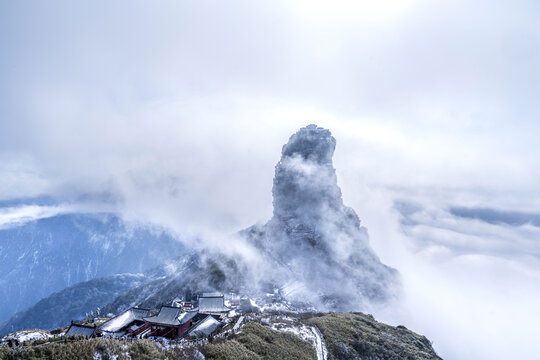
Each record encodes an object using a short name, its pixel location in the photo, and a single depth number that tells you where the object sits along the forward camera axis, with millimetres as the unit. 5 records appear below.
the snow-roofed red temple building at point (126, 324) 64631
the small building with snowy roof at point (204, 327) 64875
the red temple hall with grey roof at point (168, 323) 65750
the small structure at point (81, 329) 57009
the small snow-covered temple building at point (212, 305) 103562
